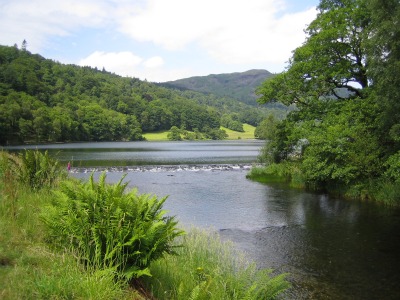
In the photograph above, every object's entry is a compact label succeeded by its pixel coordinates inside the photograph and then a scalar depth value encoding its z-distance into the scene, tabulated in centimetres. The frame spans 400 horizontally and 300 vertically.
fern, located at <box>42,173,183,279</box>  591
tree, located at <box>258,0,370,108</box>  2730
